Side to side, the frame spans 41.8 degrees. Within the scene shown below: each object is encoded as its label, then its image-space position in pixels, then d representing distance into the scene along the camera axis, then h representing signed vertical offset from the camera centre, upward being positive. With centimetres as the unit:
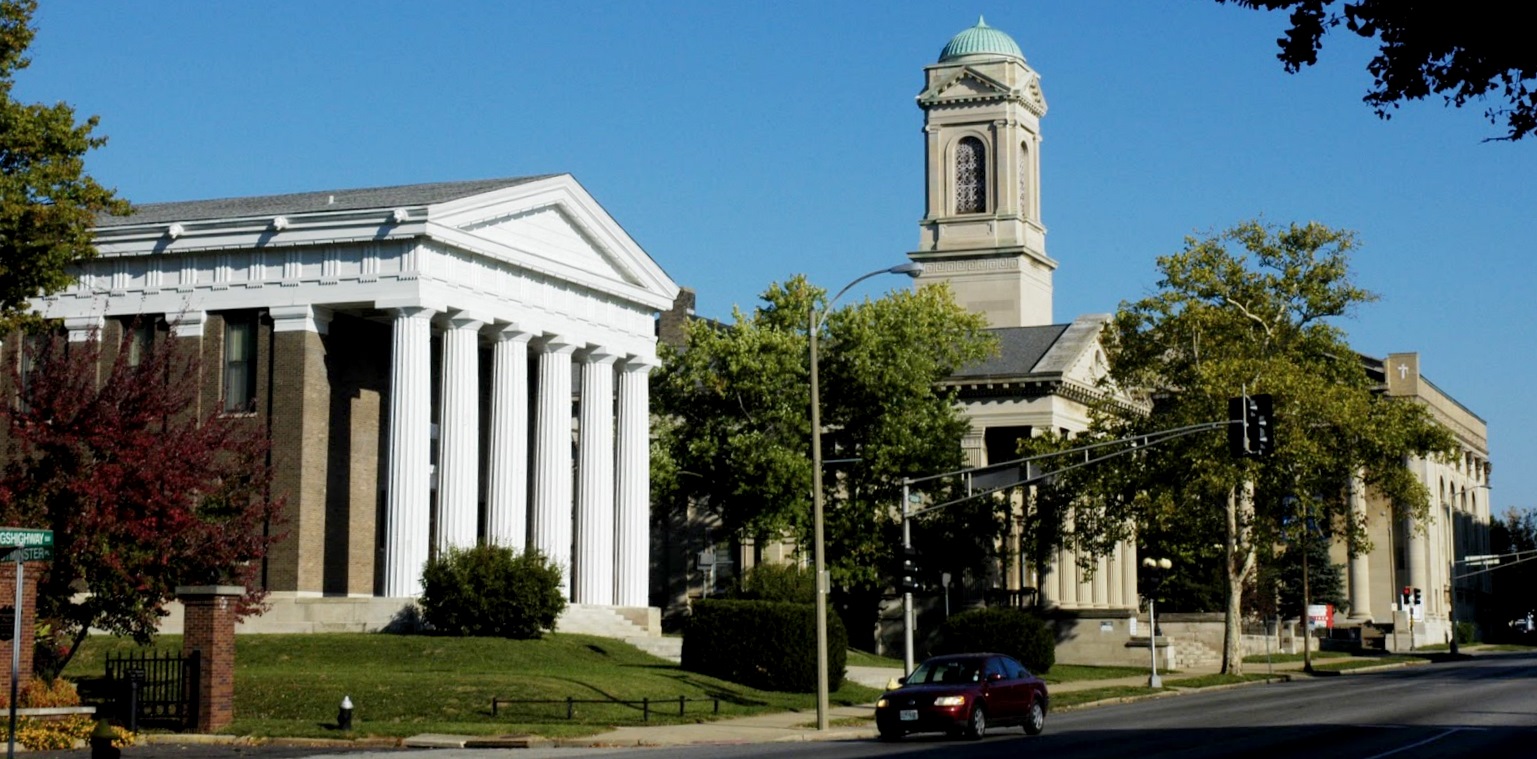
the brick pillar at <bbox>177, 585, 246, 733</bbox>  3516 -63
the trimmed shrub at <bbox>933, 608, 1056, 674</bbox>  5762 -96
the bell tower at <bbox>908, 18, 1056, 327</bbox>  11144 +2336
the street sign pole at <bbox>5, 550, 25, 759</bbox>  2499 -59
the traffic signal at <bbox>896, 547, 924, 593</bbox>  4400 +59
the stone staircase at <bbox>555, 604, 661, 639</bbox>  6016 -64
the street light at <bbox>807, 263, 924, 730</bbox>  3797 +96
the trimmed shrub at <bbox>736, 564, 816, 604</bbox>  6228 +50
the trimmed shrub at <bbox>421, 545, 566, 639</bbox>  5338 +21
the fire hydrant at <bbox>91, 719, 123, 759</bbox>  2320 -162
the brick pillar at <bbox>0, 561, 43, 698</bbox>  3123 -7
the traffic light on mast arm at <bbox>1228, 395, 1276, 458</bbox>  4172 +358
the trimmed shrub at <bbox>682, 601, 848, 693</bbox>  4744 -101
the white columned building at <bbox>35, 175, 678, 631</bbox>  5547 +749
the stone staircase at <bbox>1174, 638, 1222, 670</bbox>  7388 -206
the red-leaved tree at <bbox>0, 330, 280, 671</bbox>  3597 +194
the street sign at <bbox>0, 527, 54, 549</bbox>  2573 +85
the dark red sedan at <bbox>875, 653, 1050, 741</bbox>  3434 -171
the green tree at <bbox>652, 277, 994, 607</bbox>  7056 +649
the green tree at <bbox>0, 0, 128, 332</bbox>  4231 +880
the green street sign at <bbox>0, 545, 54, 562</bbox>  2541 +64
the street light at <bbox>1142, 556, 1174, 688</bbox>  5742 -75
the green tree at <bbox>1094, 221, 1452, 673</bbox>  6384 +637
